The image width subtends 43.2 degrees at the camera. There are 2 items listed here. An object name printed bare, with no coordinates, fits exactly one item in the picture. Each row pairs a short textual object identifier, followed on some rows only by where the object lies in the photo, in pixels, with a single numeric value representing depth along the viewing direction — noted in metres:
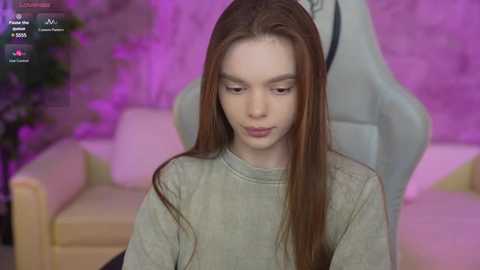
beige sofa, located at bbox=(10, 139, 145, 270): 2.37
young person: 1.05
